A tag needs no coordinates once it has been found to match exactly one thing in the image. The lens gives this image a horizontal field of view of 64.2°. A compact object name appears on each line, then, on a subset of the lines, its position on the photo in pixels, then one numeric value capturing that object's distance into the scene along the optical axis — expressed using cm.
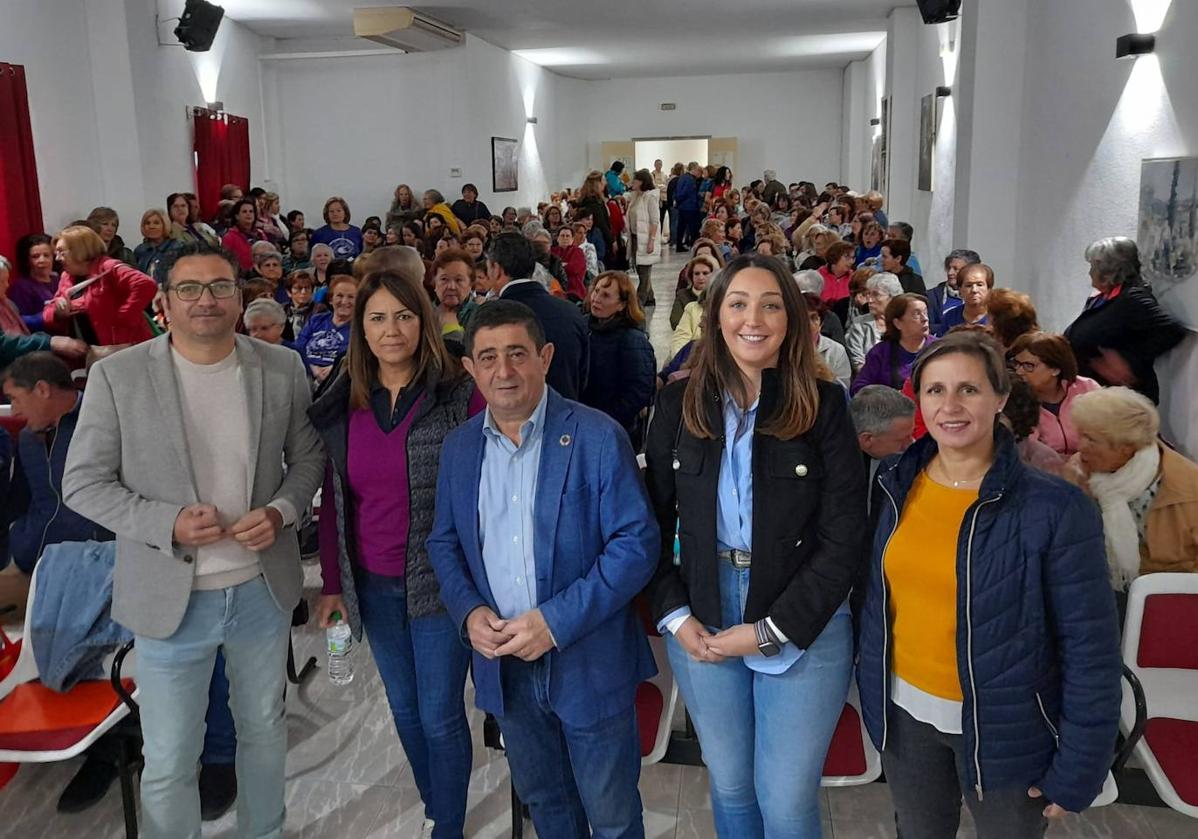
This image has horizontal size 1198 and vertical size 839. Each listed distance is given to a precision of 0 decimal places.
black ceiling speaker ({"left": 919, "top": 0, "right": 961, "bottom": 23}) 798
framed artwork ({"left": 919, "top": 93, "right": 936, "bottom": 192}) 995
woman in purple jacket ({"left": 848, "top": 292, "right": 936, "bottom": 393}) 429
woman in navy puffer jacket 168
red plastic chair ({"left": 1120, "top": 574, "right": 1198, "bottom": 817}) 234
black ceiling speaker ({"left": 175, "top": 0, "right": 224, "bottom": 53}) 872
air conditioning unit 1088
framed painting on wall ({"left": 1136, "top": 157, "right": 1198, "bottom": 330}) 412
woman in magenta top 226
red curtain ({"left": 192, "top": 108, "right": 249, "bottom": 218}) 1014
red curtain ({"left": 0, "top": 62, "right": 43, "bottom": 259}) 695
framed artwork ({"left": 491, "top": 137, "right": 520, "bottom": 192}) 1460
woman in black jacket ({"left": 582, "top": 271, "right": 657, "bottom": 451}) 439
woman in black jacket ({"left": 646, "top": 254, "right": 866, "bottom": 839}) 186
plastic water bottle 352
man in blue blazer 197
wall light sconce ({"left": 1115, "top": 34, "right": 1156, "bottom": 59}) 470
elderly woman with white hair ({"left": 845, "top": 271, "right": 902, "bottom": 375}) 522
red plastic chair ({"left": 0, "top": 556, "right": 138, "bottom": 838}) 247
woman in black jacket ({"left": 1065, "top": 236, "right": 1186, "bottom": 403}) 431
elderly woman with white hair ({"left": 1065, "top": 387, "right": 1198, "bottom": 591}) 275
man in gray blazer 211
